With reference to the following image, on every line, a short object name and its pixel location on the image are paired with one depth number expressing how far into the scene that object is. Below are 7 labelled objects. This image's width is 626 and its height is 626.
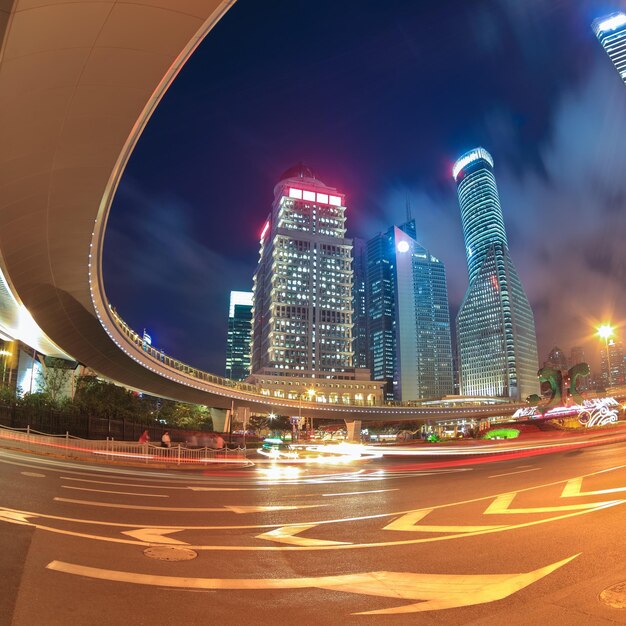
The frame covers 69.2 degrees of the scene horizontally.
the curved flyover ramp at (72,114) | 12.59
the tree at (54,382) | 52.95
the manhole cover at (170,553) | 6.81
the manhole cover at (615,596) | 4.99
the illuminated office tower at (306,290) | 172.25
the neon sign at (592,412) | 42.22
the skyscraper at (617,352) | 170.68
